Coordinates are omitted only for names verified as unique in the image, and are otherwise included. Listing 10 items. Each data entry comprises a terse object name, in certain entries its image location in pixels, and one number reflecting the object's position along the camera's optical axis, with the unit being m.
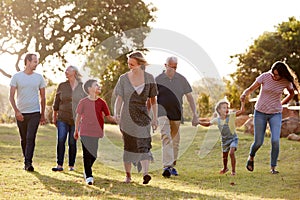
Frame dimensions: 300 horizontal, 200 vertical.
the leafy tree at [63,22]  29.47
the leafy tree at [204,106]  36.35
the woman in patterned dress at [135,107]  8.38
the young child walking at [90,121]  8.52
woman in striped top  9.73
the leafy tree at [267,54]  42.94
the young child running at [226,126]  10.15
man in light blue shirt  9.76
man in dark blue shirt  10.08
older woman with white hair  10.20
